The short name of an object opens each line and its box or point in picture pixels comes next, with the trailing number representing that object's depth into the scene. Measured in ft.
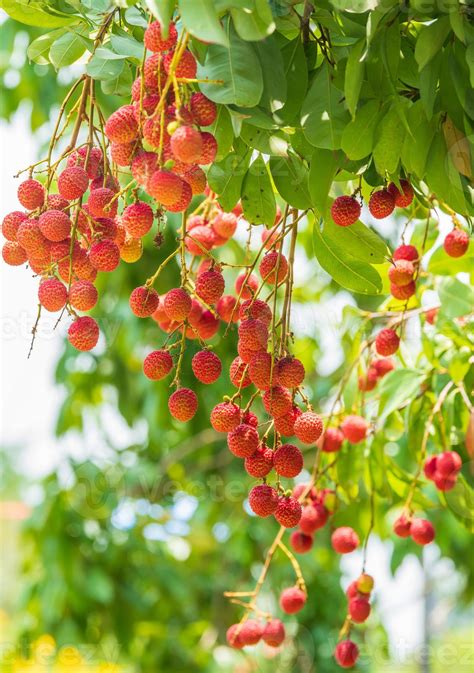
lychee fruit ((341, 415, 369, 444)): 7.52
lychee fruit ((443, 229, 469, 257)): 7.00
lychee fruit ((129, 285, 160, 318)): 6.08
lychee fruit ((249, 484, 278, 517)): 6.00
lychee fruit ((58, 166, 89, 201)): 5.75
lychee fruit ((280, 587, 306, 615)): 7.33
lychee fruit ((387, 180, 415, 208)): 6.08
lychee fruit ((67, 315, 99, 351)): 5.90
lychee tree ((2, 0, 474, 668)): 5.41
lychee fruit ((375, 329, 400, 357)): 7.34
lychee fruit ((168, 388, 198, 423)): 6.09
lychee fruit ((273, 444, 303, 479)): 5.97
